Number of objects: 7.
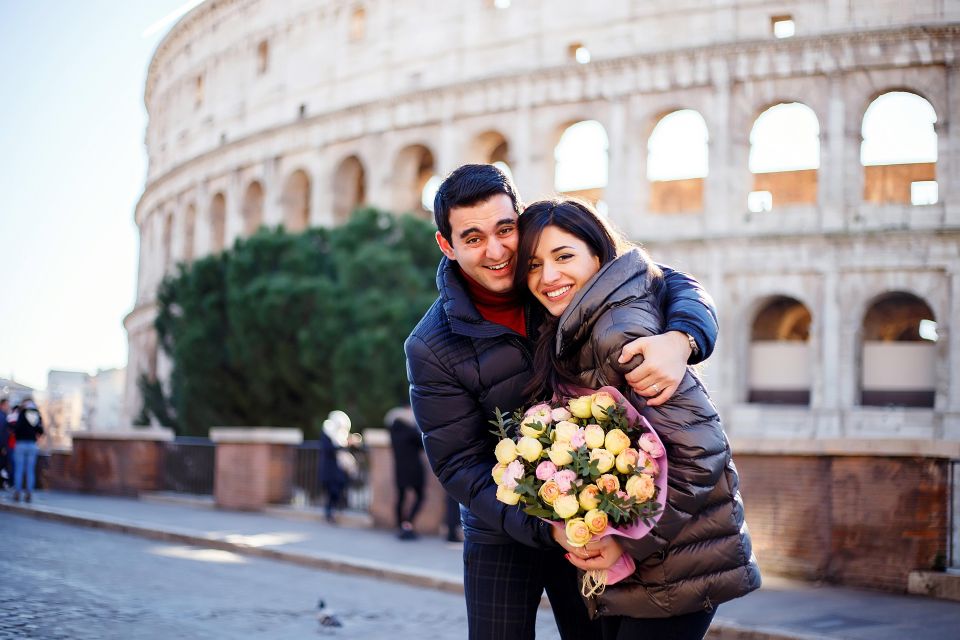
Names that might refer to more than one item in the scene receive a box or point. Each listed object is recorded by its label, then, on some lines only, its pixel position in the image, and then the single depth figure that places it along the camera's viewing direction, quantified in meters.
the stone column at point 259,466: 17.77
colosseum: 27.55
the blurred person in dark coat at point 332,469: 16.11
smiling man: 3.54
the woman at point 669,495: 3.00
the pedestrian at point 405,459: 13.98
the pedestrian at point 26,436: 18.23
